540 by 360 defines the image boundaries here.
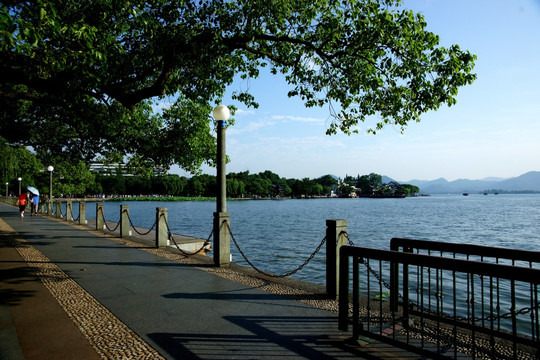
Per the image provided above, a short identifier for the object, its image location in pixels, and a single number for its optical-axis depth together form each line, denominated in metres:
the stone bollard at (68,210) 24.48
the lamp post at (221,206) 9.02
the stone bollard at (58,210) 26.48
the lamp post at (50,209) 29.57
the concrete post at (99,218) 18.00
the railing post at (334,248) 6.23
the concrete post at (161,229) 12.18
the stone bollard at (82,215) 21.23
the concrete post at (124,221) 14.93
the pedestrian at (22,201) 25.33
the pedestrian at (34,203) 29.85
